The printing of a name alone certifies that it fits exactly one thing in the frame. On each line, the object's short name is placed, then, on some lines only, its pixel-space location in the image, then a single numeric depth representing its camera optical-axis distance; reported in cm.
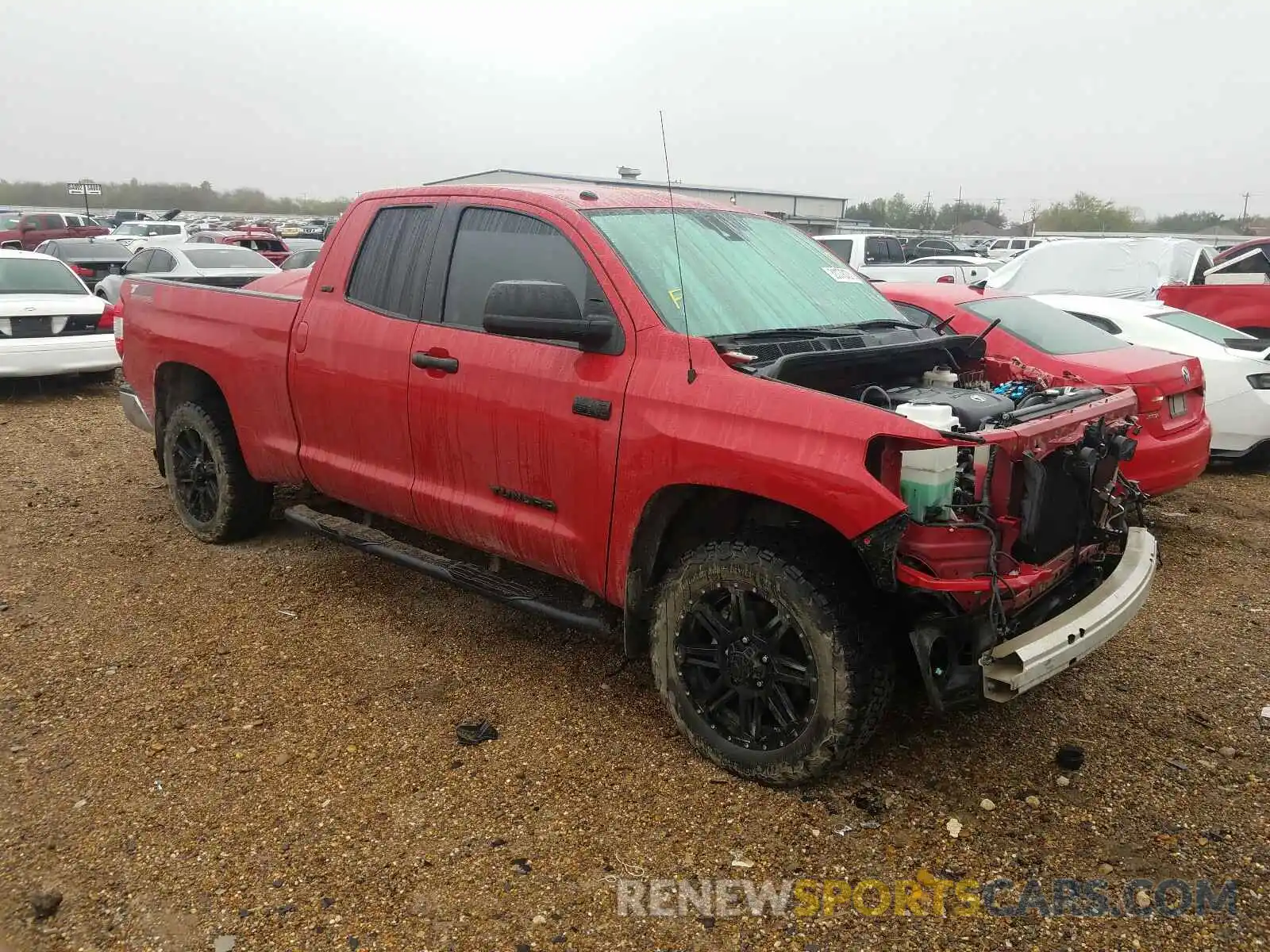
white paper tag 423
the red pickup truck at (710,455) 279
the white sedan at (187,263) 1377
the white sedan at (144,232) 2692
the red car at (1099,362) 519
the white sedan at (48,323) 973
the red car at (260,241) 2350
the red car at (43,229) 2383
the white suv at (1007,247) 2986
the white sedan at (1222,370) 698
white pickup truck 1501
